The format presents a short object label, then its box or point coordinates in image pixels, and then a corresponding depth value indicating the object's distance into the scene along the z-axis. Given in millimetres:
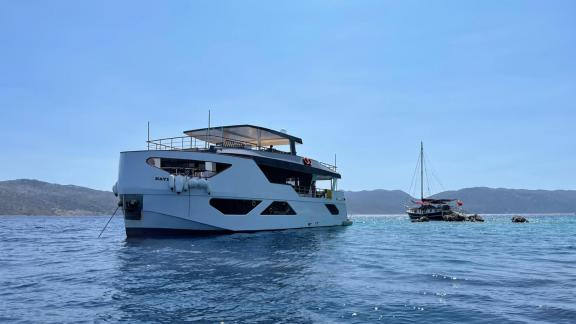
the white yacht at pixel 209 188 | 20359
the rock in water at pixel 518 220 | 69188
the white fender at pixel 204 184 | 20619
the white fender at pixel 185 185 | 20306
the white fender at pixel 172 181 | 19953
